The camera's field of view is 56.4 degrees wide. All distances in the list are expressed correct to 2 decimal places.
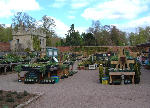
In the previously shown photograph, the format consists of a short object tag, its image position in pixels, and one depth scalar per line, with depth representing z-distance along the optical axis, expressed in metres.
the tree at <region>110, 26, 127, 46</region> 42.21
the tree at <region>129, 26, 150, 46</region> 43.40
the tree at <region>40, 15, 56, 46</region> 36.25
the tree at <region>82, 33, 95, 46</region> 35.26
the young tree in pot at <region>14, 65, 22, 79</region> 8.04
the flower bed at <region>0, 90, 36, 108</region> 4.32
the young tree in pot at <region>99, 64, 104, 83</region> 7.79
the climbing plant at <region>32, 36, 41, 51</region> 26.85
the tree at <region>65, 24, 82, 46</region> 35.79
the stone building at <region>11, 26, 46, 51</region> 27.02
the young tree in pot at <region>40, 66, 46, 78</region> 7.70
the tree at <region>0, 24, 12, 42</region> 41.39
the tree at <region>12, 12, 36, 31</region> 34.12
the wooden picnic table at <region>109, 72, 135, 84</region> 7.50
